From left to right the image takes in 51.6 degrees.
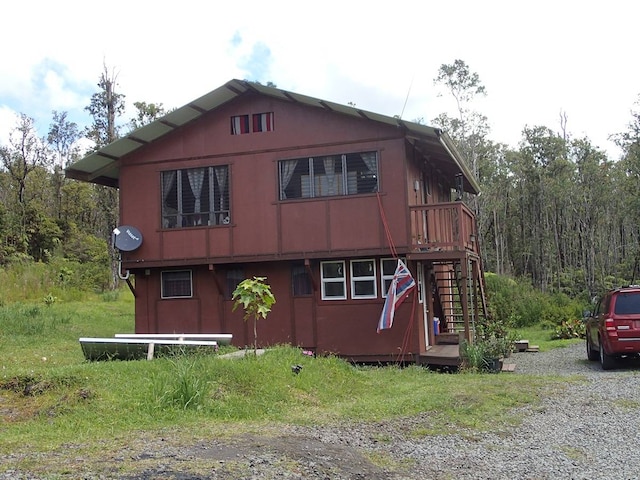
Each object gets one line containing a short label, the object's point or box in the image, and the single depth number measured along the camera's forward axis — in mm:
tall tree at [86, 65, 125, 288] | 32969
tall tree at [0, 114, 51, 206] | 37219
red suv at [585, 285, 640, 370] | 13102
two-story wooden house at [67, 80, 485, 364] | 15297
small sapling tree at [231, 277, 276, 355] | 11688
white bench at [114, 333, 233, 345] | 13430
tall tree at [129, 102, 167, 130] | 34781
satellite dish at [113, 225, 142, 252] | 16484
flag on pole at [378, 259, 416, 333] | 14570
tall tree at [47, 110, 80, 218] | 40625
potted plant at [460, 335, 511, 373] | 13984
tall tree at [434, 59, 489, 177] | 40062
